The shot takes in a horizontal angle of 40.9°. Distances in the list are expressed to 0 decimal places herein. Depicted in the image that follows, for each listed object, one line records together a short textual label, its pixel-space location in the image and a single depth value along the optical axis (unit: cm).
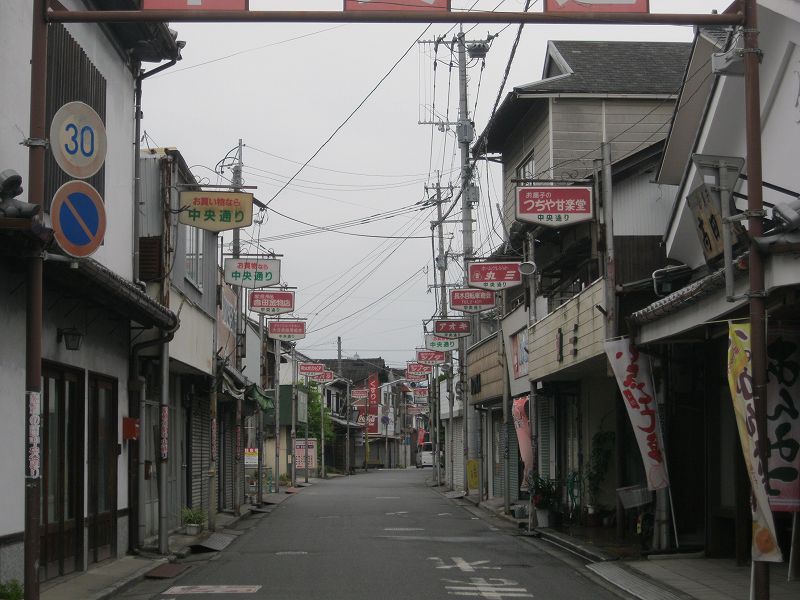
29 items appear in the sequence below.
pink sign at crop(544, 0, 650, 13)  1006
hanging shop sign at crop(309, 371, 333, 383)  5901
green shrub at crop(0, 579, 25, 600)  1084
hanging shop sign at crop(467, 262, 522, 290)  2672
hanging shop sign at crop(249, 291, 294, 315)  3422
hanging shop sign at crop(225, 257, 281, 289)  2802
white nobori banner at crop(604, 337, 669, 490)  1692
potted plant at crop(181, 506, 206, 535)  2244
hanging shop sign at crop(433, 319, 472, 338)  3751
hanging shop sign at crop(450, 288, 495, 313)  3189
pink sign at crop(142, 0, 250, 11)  1010
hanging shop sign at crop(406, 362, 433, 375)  6158
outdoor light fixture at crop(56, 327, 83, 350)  1416
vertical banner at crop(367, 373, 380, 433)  8322
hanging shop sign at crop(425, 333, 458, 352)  4278
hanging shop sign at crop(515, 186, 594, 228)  2003
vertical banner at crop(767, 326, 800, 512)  1184
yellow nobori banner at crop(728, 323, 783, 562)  977
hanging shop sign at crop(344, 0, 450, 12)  1004
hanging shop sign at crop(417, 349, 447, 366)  4844
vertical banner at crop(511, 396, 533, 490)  2505
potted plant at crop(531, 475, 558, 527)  2381
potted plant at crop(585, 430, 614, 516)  2392
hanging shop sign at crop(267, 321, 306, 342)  4166
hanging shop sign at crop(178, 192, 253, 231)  2041
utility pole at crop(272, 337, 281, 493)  4128
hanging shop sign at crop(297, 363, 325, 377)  5662
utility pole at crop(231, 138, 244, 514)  2973
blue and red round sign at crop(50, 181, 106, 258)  959
